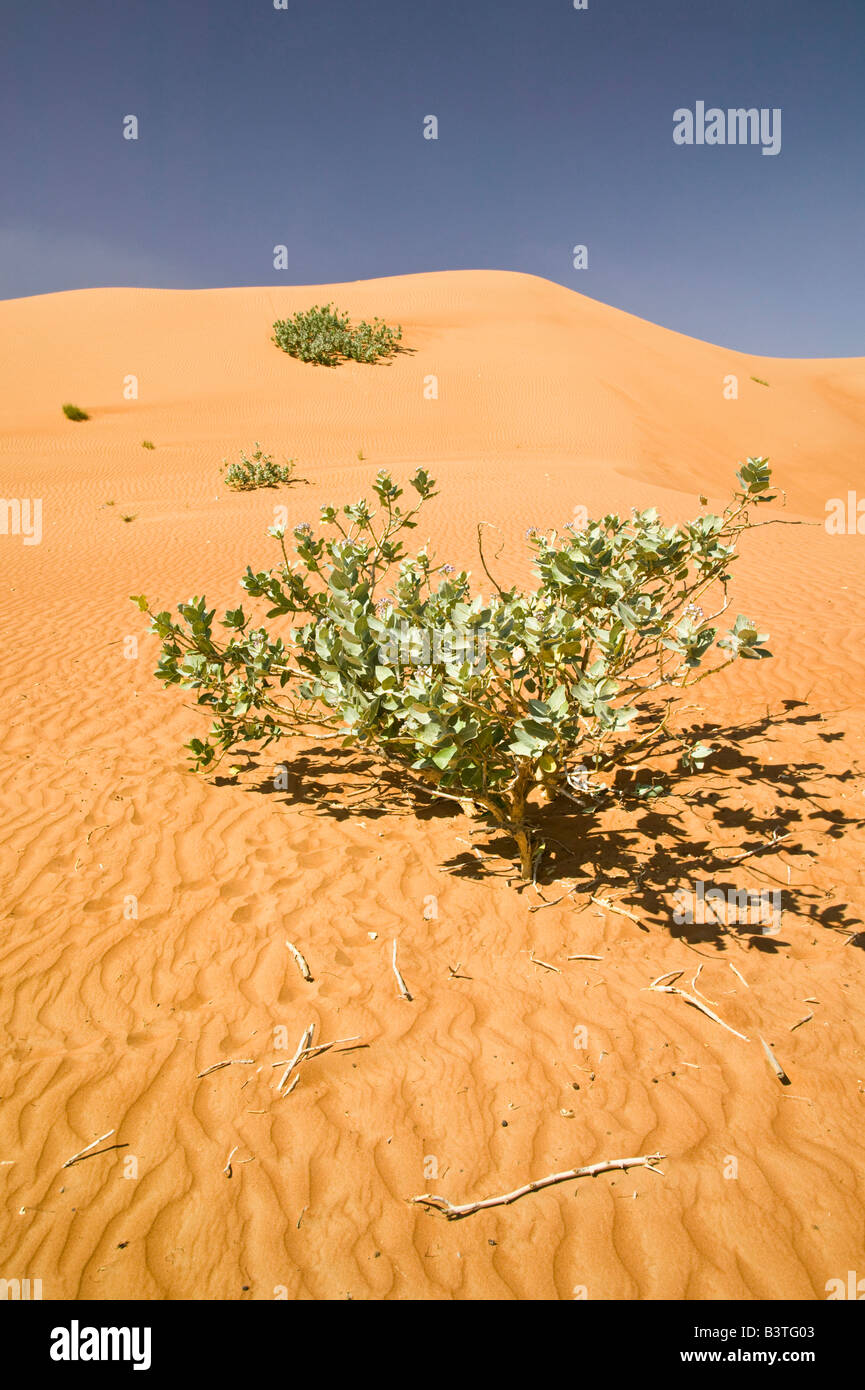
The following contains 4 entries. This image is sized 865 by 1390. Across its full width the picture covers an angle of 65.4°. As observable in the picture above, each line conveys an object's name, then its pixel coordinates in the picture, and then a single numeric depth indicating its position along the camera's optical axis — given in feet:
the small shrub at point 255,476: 55.98
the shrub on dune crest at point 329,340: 89.66
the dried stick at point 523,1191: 6.58
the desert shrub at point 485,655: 9.25
